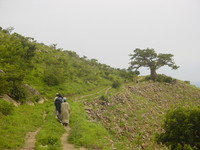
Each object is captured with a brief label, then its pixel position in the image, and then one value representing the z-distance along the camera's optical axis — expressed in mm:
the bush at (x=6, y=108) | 13431
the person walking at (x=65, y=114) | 15008
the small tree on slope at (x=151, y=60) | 50969
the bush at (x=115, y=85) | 37850
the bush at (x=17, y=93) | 17641
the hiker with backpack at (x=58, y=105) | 15961
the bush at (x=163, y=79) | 50306
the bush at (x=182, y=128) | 13820
